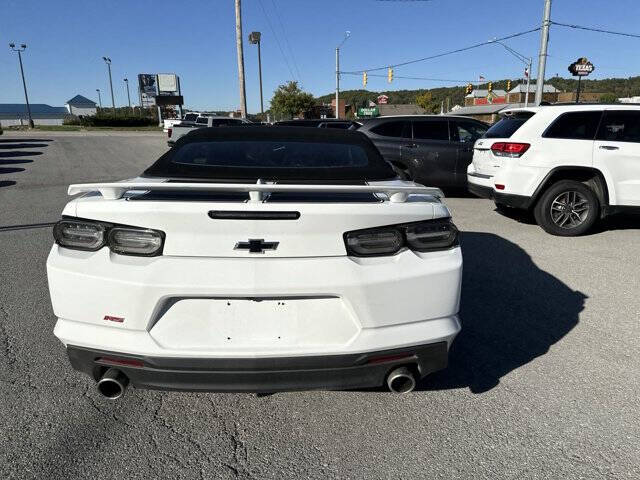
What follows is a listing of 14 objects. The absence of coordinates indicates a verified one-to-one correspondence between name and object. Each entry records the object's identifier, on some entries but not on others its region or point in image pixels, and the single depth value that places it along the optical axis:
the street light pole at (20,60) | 49.26
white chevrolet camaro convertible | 1.82
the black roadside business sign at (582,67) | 25.59
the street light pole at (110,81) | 73.16
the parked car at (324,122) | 13.49
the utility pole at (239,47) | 22.72
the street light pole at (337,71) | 40.67
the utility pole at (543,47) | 15.20
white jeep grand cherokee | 5.80
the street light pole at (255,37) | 34.94
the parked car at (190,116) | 32.15
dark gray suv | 8.96
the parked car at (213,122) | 17.72
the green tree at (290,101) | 58.97
